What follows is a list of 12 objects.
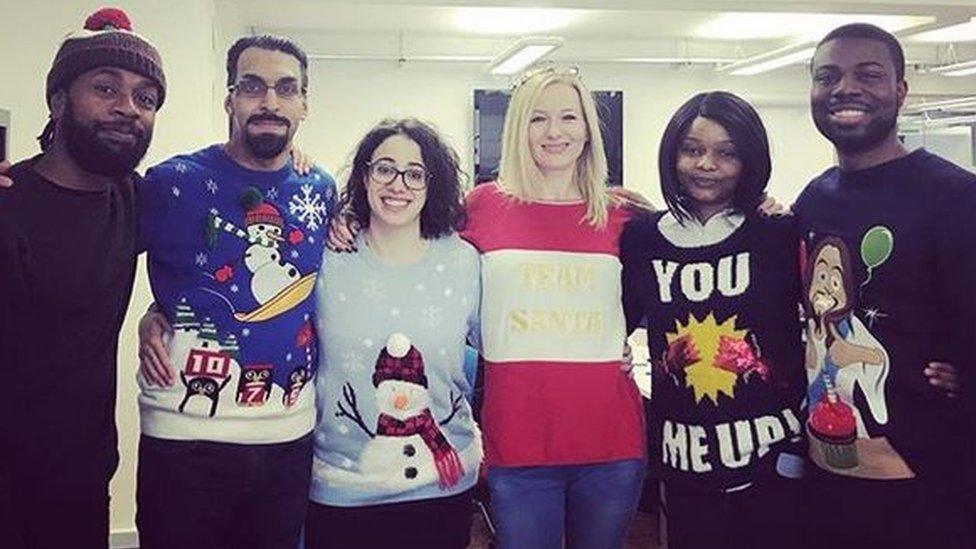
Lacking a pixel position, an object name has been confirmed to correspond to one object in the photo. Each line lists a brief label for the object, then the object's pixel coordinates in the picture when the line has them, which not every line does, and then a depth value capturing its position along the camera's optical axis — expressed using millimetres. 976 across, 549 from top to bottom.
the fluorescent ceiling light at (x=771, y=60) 6605
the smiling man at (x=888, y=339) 1957
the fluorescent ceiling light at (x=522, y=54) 6266
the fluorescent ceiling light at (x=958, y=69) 7559
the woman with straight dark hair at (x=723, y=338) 2102
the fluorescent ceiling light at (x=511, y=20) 6762
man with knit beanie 1904
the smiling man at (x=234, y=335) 2045
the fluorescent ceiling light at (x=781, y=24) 5738
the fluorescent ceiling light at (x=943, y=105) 8969
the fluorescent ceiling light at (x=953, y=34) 6370
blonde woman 2240
